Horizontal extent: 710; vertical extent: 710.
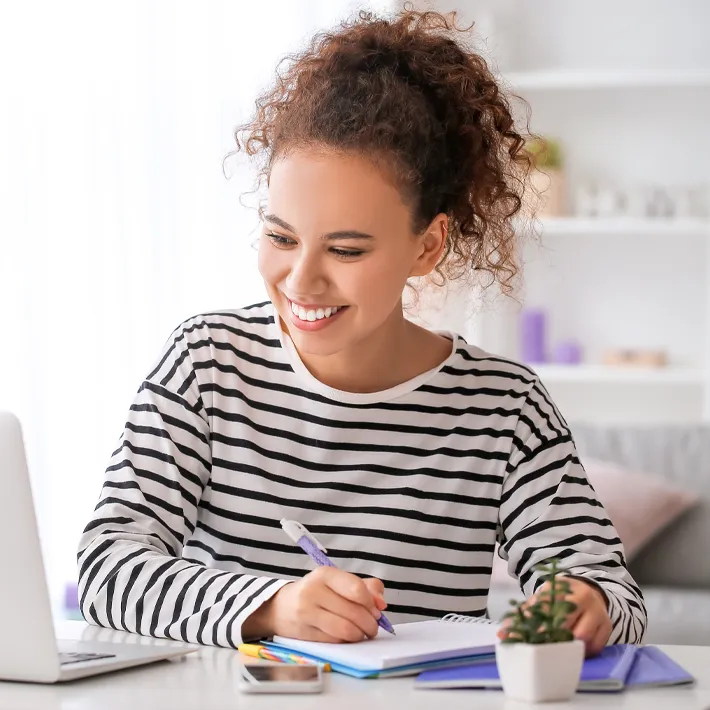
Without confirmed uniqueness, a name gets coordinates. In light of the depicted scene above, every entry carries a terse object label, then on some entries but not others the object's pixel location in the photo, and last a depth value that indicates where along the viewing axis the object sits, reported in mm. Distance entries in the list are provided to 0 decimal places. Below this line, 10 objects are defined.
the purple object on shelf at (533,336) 3999
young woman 1675
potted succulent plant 1365
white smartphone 1394
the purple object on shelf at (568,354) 3986
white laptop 1388
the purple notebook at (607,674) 1412
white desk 1370
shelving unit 4027
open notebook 1439
